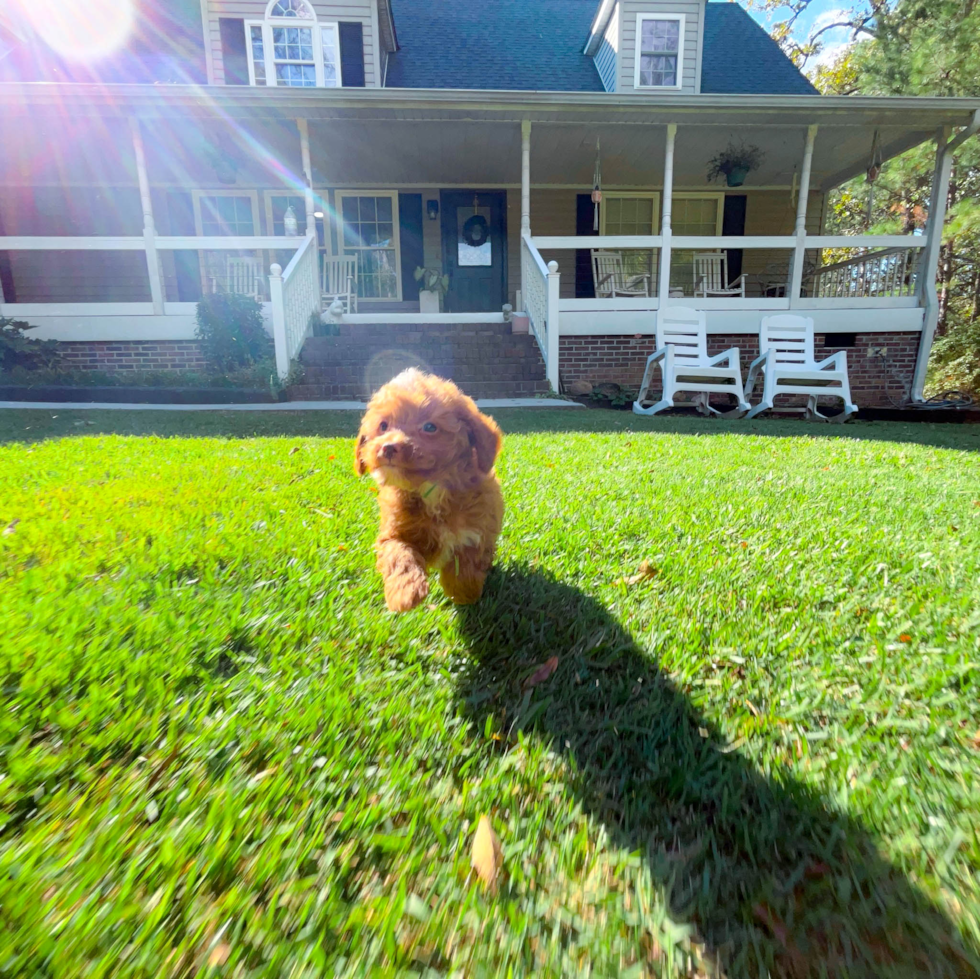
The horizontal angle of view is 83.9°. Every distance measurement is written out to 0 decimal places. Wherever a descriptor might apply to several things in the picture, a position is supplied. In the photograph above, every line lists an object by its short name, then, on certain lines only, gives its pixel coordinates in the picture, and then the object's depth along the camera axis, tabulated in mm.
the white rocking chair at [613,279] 11031
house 8969
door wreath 12219
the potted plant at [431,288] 12016
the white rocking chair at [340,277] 11781
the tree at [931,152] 11281
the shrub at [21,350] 8422
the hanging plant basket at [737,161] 10484
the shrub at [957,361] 11258
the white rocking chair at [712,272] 12008
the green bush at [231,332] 8453
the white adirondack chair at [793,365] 8141
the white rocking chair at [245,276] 10180
